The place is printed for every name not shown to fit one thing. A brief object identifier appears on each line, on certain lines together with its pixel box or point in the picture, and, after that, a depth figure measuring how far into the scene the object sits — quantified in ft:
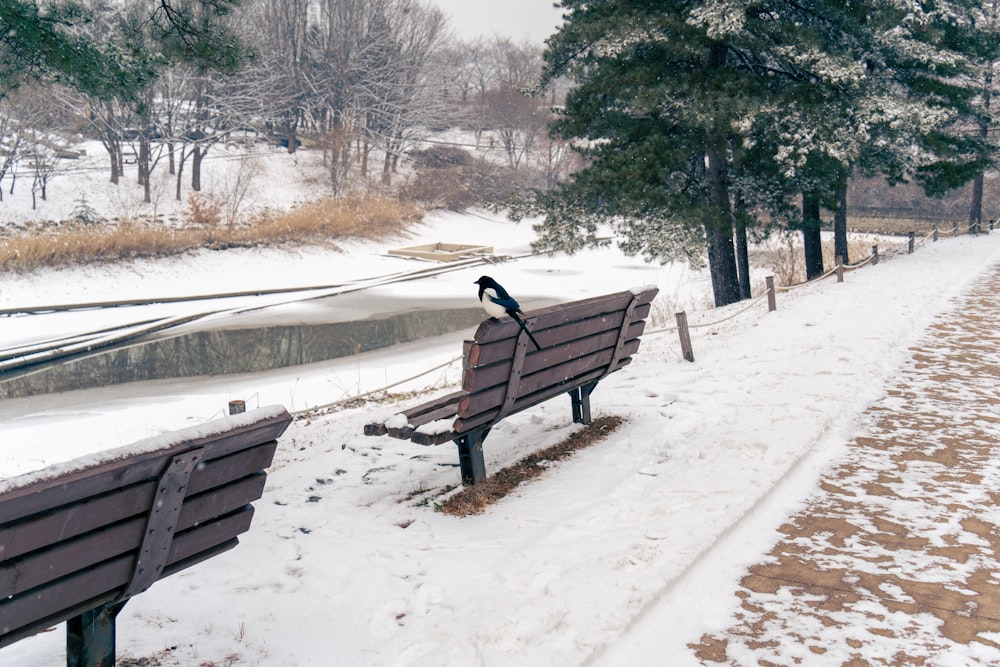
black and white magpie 16.78
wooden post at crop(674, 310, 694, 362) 30.81
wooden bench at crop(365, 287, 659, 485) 16.44
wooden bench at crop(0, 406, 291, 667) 8.62
